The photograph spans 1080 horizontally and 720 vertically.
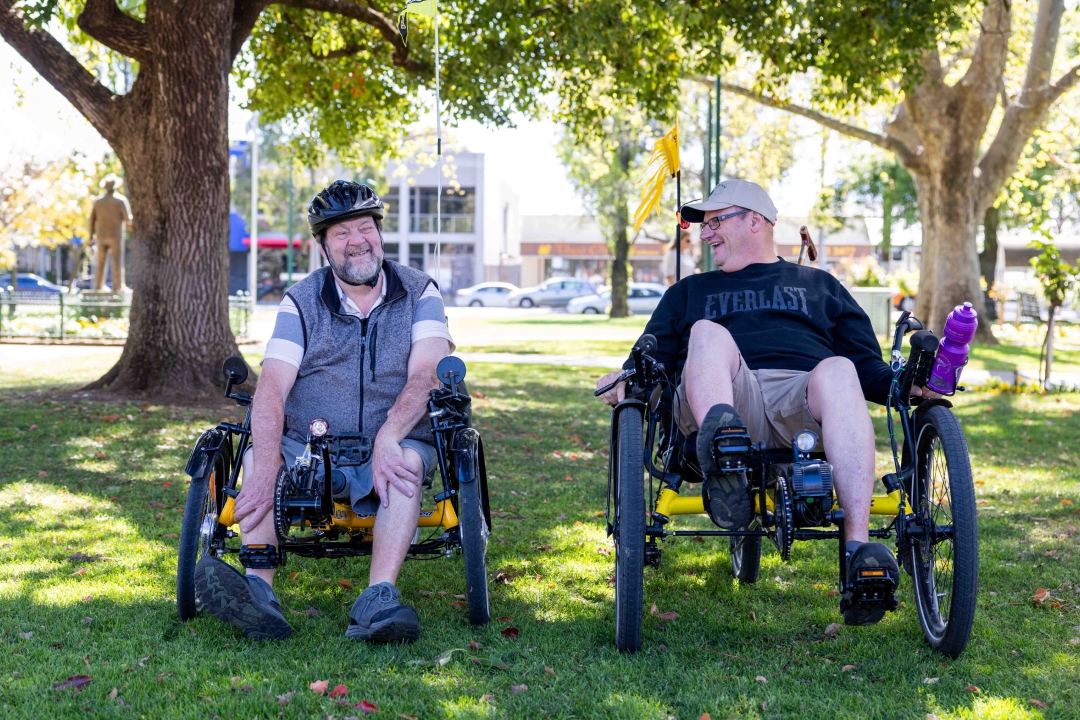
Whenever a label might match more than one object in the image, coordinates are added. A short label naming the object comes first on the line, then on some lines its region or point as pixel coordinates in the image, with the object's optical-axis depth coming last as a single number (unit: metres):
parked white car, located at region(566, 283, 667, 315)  41.84
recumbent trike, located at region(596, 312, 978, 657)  3.33
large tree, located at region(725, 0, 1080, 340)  17.77
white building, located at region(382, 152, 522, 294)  57.12
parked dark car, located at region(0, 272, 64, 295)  46.66
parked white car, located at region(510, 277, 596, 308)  45.91
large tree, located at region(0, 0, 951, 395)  9.41
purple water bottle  3.47
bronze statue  19.25
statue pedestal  18.91
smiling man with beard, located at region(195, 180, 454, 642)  3.71
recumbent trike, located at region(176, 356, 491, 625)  3.65
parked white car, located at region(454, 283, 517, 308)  49.41
